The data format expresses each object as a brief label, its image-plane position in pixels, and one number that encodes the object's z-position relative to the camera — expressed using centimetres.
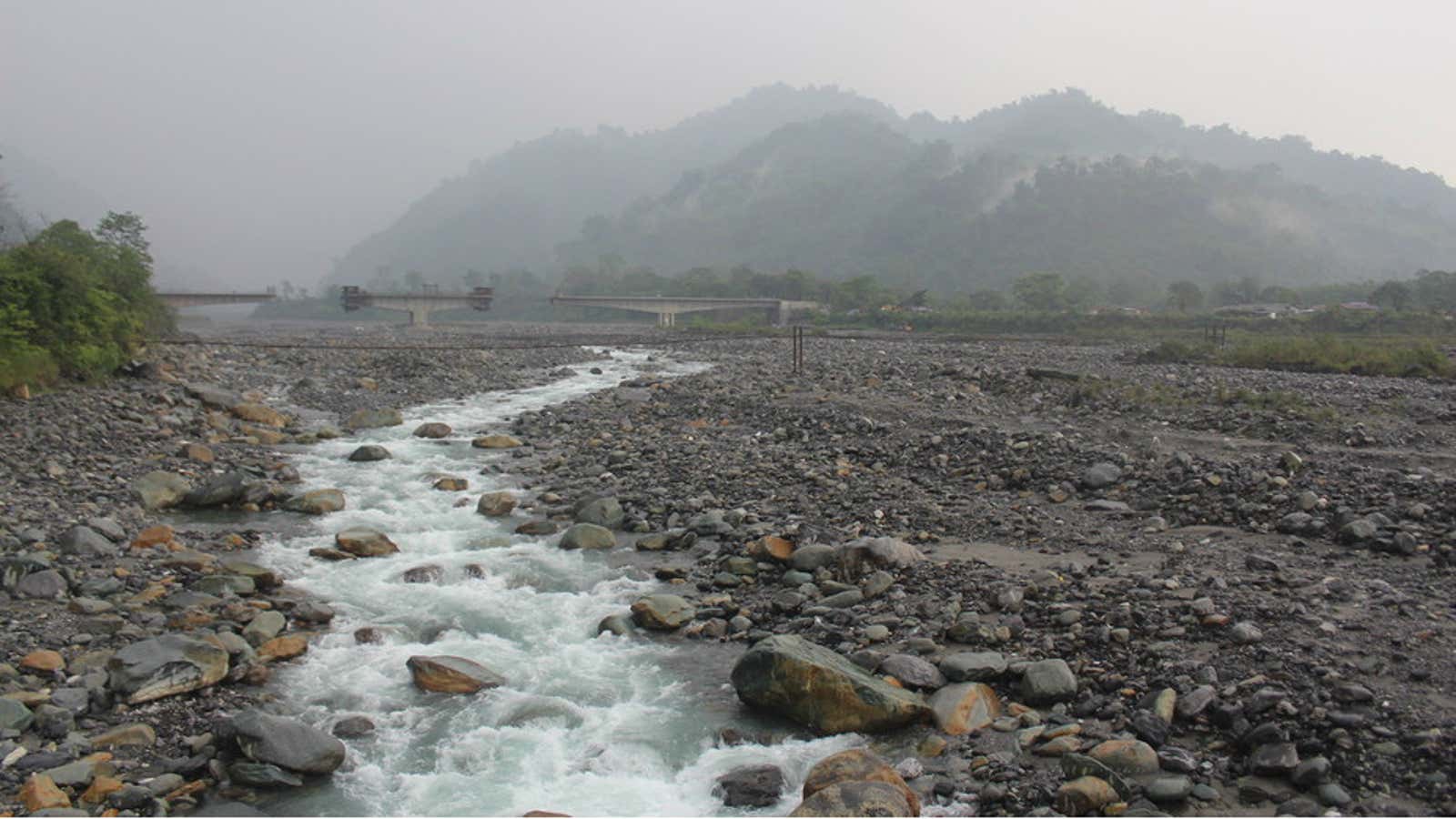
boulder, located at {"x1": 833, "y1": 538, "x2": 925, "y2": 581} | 980
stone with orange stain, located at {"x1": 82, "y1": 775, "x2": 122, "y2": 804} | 583
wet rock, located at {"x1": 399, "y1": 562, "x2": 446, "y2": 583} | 1089
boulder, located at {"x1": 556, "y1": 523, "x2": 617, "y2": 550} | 1195
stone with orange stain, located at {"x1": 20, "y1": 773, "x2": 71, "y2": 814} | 561
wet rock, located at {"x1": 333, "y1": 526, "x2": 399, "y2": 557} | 1168
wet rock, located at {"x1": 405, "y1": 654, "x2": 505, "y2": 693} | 798
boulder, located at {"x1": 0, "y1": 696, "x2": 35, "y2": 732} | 647
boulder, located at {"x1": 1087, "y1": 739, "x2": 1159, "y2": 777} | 586
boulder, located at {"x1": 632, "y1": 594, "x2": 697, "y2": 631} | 918
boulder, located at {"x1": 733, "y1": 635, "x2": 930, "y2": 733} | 692
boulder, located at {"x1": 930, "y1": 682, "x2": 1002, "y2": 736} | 672
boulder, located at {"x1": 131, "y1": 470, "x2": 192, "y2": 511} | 1299
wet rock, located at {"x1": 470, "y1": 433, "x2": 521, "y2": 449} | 1916
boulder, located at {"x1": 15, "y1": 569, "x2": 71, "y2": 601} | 890
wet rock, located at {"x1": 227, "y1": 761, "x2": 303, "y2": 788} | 623
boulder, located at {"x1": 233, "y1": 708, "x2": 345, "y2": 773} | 644
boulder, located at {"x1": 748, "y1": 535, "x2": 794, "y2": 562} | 1053
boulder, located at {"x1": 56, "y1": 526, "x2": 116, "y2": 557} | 1020
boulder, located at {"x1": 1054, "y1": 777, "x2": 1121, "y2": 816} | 558
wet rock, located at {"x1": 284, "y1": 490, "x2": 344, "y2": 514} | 1365
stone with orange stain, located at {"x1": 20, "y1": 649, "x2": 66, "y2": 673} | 734
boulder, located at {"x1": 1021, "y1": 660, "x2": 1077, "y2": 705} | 691
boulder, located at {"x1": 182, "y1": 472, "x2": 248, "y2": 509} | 1342
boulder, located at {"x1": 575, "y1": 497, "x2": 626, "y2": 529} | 1288
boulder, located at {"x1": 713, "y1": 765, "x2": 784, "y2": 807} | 621
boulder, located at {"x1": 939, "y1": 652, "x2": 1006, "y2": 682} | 734
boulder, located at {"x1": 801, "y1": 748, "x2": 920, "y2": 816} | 579
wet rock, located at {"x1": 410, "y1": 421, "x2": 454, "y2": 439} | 2053
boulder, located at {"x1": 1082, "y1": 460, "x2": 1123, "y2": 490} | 1261
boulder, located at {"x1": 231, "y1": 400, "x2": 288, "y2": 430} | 2083
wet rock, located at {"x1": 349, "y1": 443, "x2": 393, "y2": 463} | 1773
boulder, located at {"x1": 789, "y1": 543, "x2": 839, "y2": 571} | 1007
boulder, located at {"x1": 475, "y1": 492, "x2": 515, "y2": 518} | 1383
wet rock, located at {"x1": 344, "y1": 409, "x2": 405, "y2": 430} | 2183
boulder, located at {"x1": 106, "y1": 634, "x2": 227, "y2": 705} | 718
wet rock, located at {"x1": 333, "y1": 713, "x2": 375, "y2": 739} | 715
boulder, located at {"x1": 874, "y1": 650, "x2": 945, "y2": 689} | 730
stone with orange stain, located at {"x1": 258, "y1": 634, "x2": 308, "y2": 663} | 830
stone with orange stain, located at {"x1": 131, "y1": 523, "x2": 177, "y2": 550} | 1088
